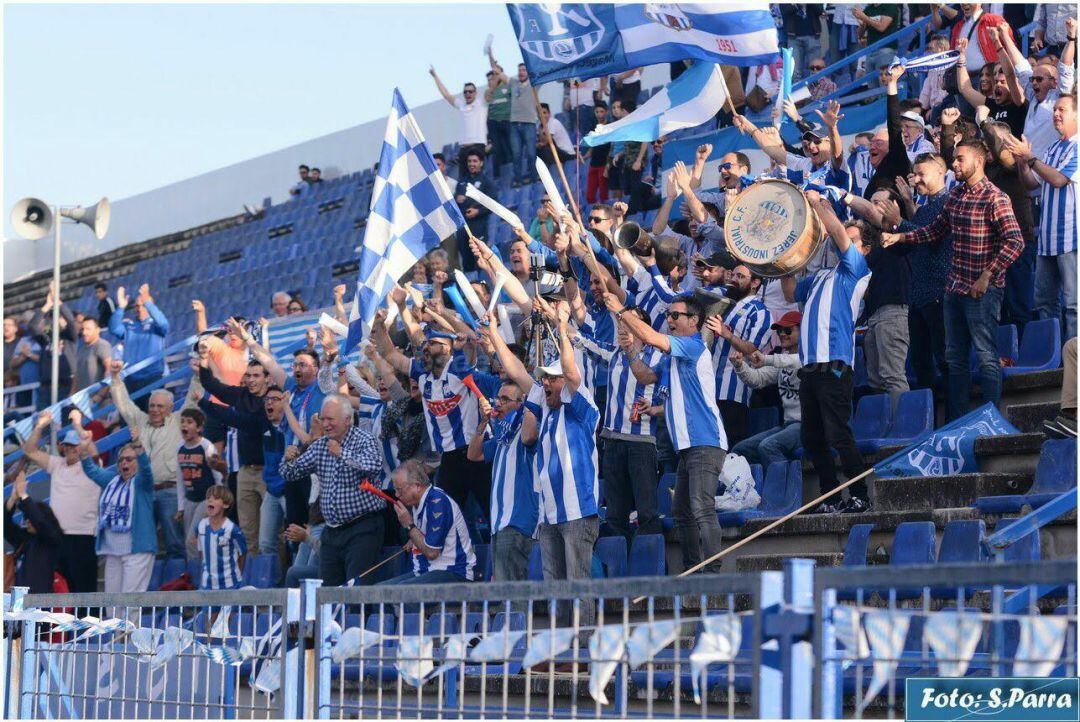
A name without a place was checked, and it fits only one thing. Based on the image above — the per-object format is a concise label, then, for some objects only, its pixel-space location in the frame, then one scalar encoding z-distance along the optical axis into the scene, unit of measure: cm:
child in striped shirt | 2269
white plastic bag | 1773
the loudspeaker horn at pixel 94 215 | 3428
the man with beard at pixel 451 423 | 2041
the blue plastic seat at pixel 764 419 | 1941
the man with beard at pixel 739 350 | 1919
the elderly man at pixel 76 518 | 2586
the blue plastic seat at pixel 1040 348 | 1820
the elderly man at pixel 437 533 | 1889
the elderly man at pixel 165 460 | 2591
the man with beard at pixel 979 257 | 1725
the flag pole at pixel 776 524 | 1610
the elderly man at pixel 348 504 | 2005
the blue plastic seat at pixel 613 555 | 1739
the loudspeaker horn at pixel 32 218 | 3487
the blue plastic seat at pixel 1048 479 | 1485
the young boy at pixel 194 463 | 2477
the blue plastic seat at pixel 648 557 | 1692
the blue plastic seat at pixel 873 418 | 1833
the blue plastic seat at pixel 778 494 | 1753
